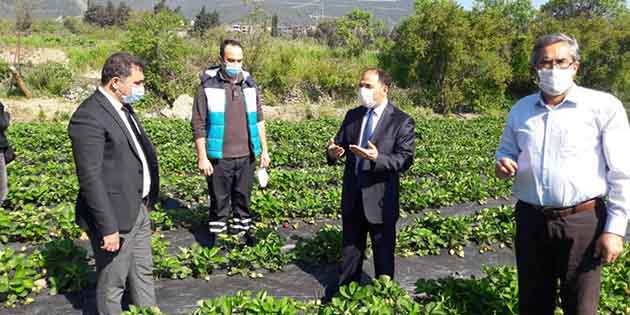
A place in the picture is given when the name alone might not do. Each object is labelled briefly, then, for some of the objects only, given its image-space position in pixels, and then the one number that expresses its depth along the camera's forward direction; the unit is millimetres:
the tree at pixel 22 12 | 21384
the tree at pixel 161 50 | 19938
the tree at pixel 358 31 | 26781
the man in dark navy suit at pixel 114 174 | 3338
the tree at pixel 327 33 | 30547
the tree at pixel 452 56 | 21844
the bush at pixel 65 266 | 4406
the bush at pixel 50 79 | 19125
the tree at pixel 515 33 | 23516
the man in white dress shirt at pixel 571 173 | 2859
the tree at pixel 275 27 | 29575
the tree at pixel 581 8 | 34250
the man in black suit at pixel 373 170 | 4078
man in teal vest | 5043
